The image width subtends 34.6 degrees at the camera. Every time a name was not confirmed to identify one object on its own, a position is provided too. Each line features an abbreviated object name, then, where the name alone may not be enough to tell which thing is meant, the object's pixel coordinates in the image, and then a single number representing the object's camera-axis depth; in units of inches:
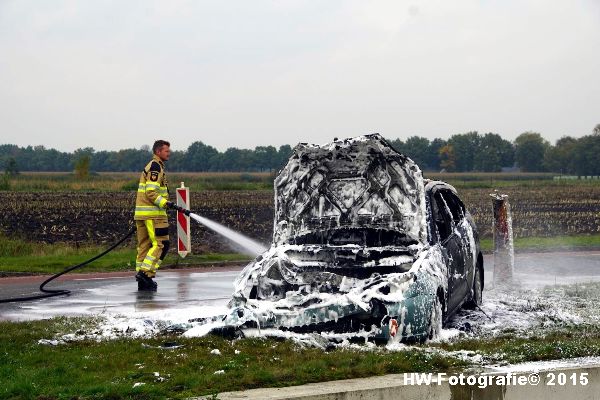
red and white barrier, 714.8
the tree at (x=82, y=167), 2773.1
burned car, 339.9
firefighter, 549.0
